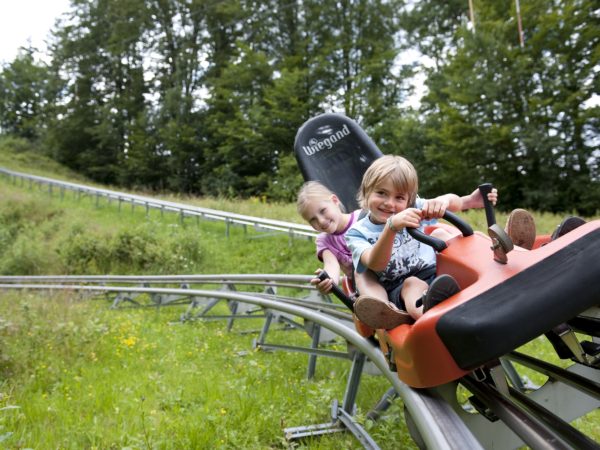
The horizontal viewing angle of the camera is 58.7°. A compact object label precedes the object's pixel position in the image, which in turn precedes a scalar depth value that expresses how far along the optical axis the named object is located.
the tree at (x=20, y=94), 45.03
